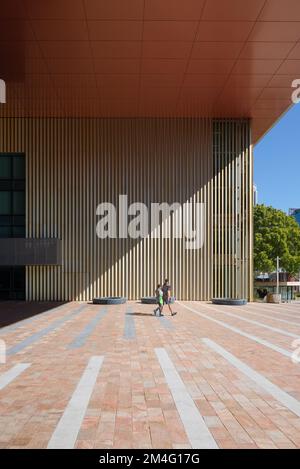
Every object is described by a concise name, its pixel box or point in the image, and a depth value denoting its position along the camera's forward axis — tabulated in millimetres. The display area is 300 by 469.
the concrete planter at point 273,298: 26344
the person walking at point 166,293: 16562
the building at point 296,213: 119194
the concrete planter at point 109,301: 20719
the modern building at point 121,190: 22156
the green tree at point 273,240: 43375
